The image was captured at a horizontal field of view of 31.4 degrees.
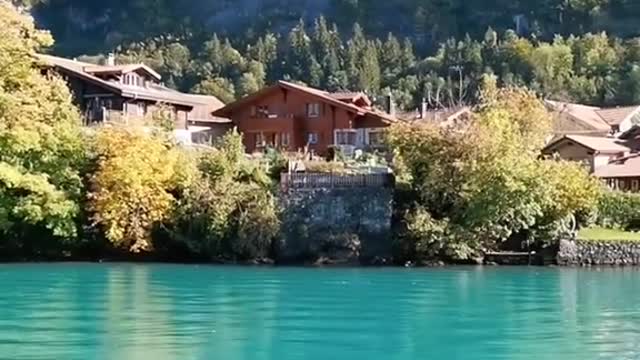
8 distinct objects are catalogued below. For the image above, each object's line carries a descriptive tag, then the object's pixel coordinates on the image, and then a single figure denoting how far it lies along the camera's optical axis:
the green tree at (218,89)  154.00
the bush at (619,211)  59.75
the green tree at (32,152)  55.22
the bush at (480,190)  53.34
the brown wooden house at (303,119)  79.12
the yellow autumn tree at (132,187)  55.00
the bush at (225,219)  54.16
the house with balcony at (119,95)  76.81
